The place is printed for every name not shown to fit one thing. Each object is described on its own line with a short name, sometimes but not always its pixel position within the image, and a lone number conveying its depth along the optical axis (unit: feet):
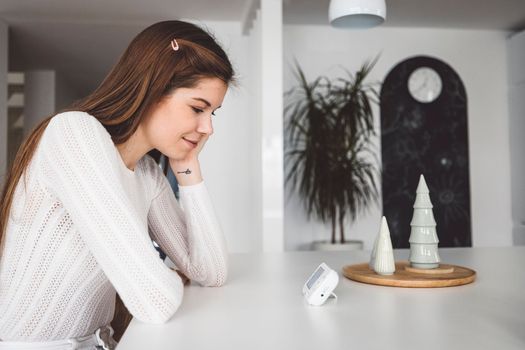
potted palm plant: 15.98
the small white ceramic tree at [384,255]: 4.75
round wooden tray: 4.44
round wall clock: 18.84
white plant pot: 16.08
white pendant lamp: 6.46
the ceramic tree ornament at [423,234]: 4.86
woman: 3.61
